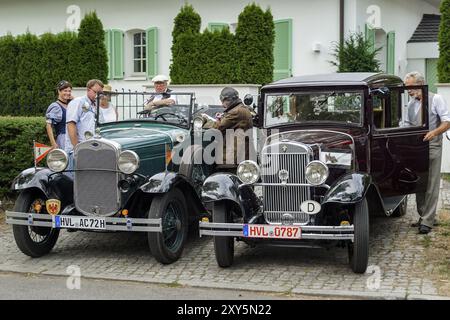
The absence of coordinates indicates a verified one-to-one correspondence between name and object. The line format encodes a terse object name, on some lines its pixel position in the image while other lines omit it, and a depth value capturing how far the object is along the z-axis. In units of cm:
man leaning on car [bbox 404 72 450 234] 823
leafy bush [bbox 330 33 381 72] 1510
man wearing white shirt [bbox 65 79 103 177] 871
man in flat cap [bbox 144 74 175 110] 859
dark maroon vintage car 648
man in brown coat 777
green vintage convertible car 701
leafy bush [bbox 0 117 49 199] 988
